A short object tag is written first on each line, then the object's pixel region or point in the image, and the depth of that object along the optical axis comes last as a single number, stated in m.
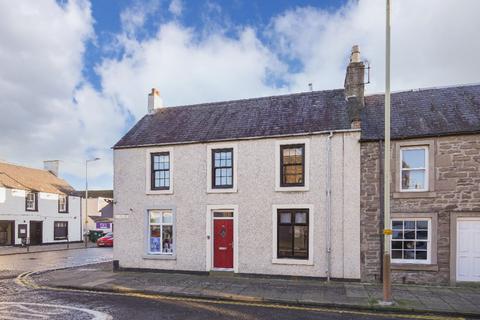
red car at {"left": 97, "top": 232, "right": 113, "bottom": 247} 33.88
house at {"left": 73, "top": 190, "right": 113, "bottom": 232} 46.69
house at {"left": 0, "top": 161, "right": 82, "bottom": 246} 32.41
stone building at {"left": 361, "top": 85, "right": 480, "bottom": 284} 12.88
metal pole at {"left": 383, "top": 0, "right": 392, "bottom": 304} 10.48
